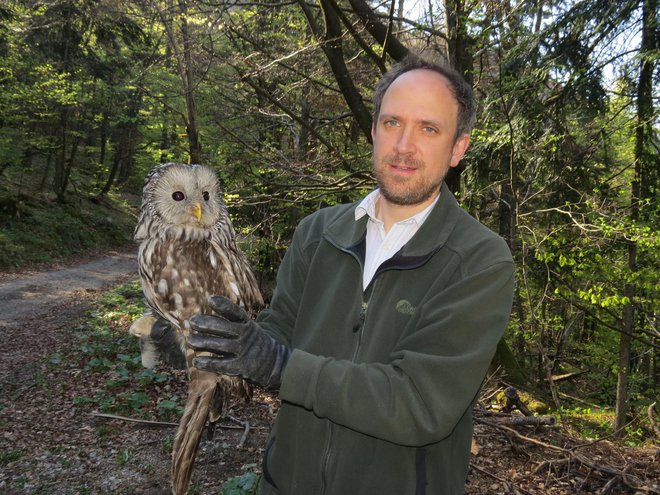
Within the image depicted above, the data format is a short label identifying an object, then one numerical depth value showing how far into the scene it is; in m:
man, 1.39
